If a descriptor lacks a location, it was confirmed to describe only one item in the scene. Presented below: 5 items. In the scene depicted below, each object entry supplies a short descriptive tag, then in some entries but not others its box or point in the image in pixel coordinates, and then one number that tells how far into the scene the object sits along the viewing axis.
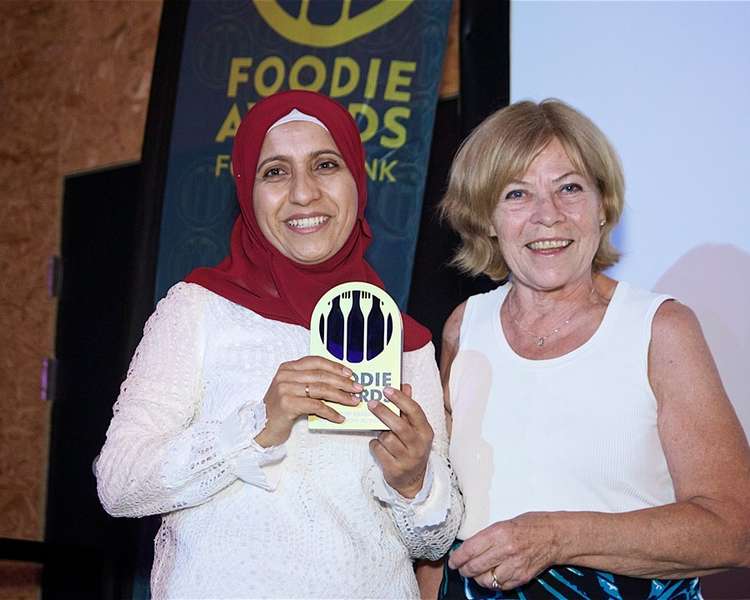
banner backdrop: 2.99
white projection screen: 2.65
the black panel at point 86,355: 3.96
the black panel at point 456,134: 3.01
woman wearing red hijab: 1.89
